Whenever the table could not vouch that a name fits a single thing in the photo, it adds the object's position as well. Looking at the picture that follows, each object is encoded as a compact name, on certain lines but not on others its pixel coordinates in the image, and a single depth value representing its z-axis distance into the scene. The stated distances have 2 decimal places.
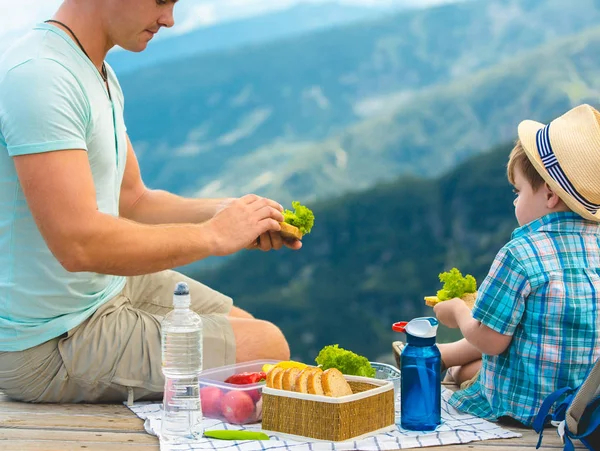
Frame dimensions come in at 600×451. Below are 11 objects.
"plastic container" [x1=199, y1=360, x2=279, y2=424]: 3.21
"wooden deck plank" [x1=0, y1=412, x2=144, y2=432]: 3.17
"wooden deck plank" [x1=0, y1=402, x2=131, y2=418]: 3.38
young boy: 3.03
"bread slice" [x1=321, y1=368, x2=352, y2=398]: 3.00
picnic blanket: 2.88
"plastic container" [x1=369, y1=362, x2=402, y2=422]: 3.57
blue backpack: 2.74
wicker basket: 2.91
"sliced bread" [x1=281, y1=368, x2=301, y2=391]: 3.04
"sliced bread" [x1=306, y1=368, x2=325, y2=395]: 2.99
